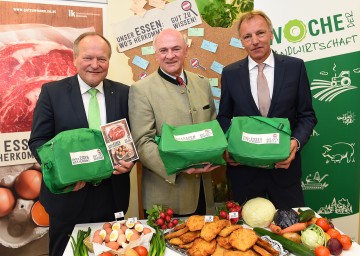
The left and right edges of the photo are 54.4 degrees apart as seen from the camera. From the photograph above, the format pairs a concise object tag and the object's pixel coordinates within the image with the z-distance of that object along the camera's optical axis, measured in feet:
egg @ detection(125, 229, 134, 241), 5.46
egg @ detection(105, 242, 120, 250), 5.24
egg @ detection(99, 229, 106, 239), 5.50
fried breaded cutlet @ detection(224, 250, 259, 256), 4.95
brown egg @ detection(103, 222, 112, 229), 5.87
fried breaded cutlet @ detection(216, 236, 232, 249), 5.24
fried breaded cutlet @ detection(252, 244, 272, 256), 4.97
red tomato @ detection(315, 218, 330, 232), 5.81
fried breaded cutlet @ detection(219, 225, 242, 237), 5.38
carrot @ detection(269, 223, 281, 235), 5.83
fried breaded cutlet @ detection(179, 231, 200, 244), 5.51
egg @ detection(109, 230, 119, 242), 5.40
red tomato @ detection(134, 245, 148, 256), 5.17
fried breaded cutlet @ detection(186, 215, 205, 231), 5.58
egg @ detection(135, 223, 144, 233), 5.71
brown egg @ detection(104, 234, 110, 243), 5.43
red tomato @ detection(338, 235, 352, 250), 5.44
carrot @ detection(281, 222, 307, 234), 5.76
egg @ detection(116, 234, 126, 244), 5.38
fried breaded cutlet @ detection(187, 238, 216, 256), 5.15
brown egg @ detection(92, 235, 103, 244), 5.37
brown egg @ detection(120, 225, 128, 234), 5.66
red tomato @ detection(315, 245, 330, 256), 5.10
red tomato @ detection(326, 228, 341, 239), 5.60
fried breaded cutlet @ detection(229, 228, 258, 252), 5.05
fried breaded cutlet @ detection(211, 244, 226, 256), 5.11
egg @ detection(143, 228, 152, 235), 5.63
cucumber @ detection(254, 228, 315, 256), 5.17
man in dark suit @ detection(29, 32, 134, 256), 6.82
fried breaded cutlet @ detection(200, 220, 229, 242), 5.35
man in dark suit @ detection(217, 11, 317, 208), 7.42
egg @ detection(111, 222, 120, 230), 5.72
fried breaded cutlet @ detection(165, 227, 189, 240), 5.70
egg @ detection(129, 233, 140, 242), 5.41
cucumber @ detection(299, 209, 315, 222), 5.97
